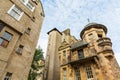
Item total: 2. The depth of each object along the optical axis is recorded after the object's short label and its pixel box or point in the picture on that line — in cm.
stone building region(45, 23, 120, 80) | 1017
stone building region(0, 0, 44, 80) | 766
